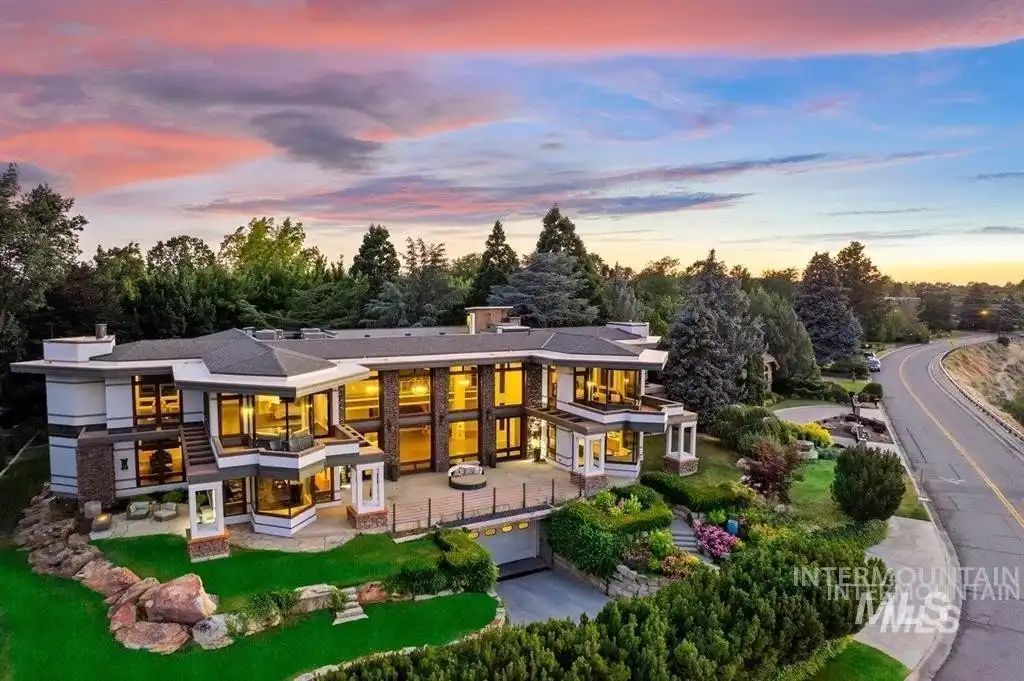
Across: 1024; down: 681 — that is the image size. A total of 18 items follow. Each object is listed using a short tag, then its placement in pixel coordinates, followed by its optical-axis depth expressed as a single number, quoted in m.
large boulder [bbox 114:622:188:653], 13.08
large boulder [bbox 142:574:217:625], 13.77
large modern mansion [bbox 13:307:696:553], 18.33
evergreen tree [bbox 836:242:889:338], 73.25
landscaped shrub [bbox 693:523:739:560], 19.12
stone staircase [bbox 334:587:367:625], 14.61
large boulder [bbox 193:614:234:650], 13.31
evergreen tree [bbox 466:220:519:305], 45.53
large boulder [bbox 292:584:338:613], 14.70
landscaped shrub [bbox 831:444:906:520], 20.64
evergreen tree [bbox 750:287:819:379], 46.09
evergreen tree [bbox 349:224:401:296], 50.78
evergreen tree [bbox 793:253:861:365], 55.84
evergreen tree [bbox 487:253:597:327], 41.56
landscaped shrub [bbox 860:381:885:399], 42.75
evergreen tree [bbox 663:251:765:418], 33.72
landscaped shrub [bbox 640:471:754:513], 21.58
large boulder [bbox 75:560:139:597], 15.24
